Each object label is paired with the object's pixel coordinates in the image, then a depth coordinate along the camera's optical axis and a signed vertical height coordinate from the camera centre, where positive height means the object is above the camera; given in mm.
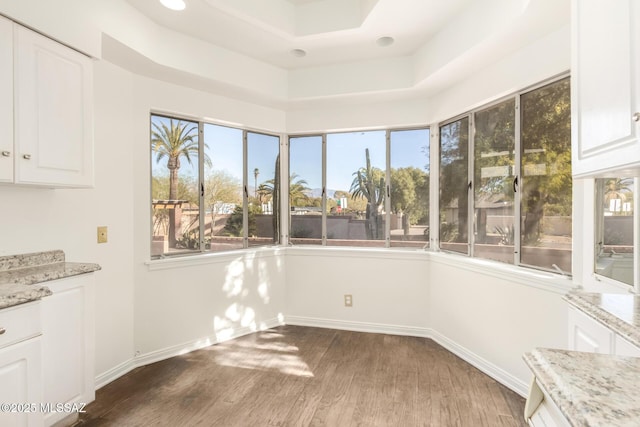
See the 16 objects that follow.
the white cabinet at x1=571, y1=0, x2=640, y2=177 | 1090 +456
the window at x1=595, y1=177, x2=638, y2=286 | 1634 -97
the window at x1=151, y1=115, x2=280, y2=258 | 3143 +244
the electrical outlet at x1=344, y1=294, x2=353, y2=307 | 3816 -1035
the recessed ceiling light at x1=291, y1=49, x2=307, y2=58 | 3217 +1548
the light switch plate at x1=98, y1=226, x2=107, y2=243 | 2586 -189
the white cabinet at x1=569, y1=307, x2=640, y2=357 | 1116 -484
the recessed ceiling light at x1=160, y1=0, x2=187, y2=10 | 2424 +1525
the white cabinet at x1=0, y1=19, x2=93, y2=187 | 1734 +569
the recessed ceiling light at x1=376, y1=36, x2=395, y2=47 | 2984 +1541
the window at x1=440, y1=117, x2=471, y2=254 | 3268 +248
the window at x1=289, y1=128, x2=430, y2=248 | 3762 +256
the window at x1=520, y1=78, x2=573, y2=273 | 2318 +240
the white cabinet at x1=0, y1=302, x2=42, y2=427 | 1379 -673
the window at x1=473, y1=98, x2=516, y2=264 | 2775 +249
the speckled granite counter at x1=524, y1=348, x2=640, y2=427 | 626 -386
